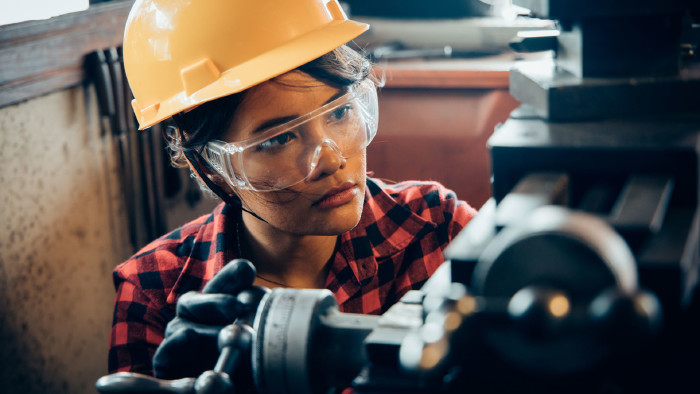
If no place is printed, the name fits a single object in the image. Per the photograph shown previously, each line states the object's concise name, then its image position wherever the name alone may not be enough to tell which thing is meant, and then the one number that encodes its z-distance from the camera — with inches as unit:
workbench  116.6
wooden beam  84.8
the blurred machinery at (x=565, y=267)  20.6
